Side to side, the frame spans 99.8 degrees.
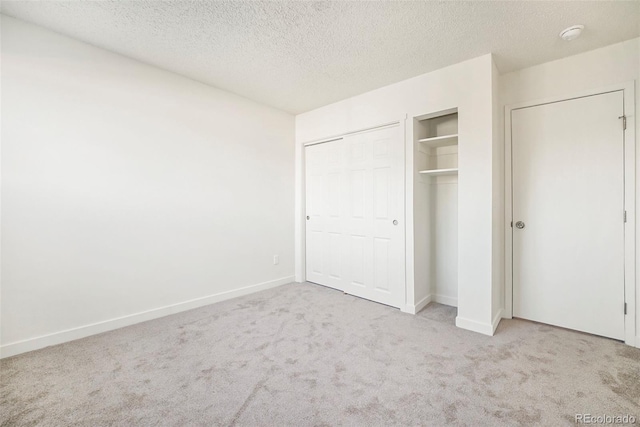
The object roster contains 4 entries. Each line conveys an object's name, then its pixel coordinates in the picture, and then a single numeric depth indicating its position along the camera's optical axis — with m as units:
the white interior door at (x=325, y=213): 3.67
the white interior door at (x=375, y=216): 3.04
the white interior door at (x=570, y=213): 2.33
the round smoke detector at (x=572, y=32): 2.05
